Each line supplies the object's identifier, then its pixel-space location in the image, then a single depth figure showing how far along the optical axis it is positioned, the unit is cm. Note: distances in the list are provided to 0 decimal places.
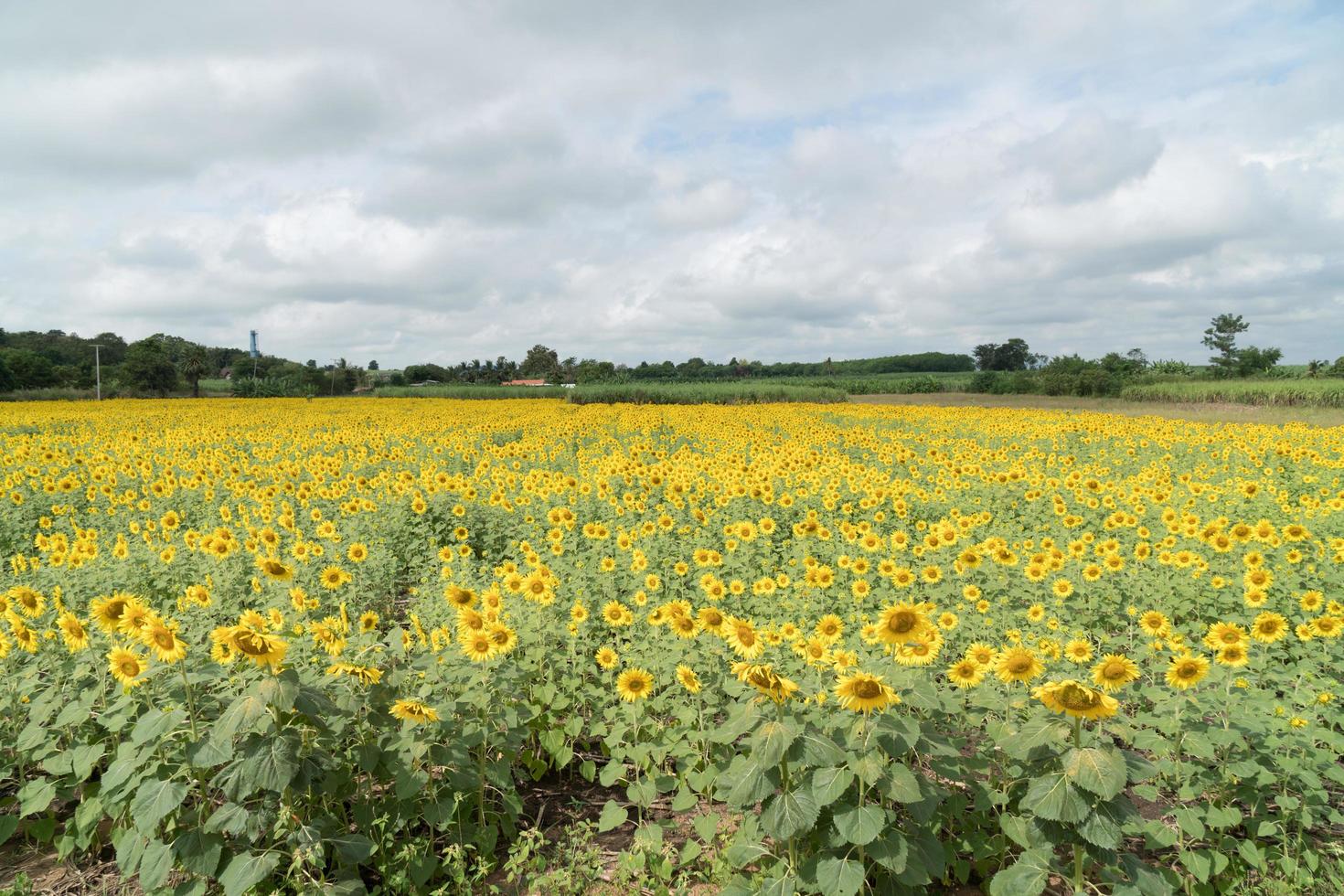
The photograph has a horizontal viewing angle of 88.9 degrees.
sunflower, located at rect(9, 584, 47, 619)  408
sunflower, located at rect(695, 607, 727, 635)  357
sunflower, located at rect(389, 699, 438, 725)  305
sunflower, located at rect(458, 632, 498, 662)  362
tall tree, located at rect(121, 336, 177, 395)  6850
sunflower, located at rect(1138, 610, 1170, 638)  455
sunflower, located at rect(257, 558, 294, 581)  370
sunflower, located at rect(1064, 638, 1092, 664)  408
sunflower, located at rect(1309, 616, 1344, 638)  438
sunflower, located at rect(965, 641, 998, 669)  384
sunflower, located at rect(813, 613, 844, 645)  392
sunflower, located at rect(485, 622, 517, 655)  369
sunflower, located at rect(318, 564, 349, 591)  509
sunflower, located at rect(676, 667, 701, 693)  360
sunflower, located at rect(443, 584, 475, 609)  383
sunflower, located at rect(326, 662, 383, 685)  322
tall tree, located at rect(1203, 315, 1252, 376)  7569
